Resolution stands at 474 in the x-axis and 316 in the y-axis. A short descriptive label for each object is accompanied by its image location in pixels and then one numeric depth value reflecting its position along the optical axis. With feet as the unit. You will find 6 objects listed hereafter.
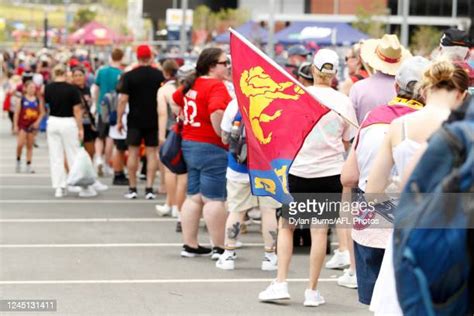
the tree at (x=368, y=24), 190.24
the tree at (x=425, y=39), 192.34
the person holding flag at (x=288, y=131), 28.17
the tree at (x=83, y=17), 362.94
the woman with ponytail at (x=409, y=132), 17.21
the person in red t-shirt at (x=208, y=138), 35.40
